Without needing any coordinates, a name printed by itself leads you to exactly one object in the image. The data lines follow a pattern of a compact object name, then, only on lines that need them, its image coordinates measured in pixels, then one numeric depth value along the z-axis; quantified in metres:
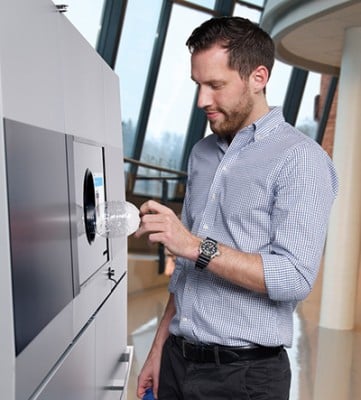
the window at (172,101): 8.76
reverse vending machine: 1.11
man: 1.46
